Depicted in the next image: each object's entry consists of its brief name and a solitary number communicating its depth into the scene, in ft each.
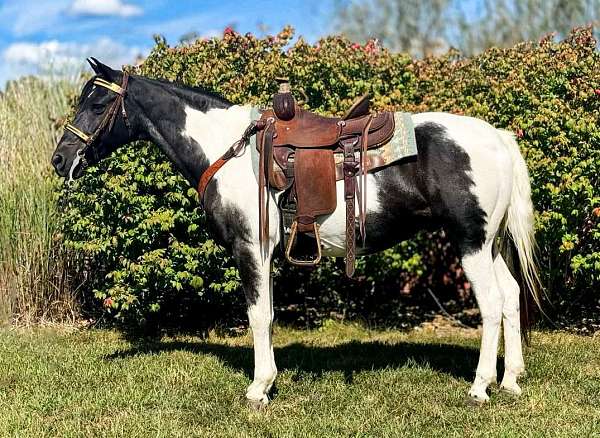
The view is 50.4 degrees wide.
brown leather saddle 13.67
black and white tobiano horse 13.70
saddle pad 13.60
